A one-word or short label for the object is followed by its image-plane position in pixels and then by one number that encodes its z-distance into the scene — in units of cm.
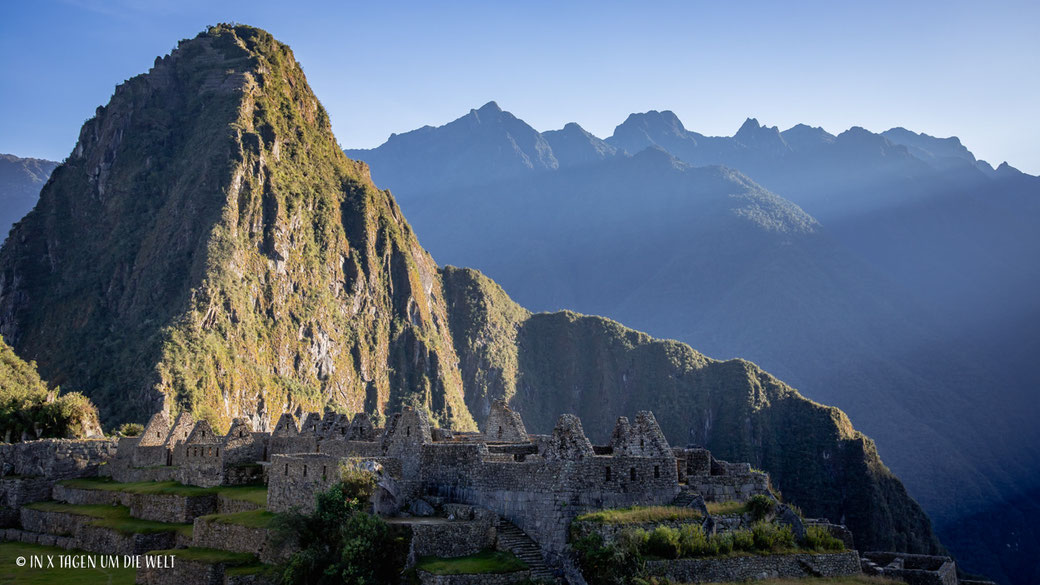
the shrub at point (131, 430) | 7935
